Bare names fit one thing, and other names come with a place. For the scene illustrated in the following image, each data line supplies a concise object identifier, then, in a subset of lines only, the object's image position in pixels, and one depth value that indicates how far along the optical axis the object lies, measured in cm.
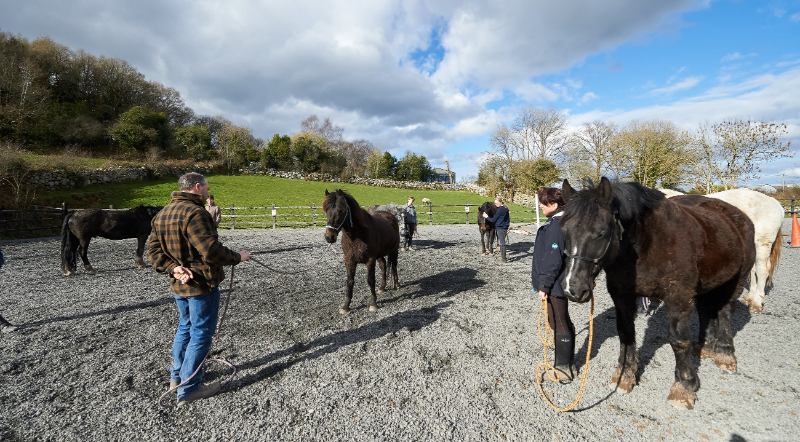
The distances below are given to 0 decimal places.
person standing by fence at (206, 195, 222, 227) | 870
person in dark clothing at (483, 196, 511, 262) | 881
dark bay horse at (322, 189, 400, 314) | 475
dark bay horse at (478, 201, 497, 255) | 979
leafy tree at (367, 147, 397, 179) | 5025
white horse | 443
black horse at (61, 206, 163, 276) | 741
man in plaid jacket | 253
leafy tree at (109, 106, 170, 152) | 2864
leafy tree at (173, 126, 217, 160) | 3478
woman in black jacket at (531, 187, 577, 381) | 279
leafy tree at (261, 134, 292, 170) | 4009
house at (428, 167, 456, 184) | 6119
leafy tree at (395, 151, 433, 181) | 5354
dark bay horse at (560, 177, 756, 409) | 233
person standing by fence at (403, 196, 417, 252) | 1072
